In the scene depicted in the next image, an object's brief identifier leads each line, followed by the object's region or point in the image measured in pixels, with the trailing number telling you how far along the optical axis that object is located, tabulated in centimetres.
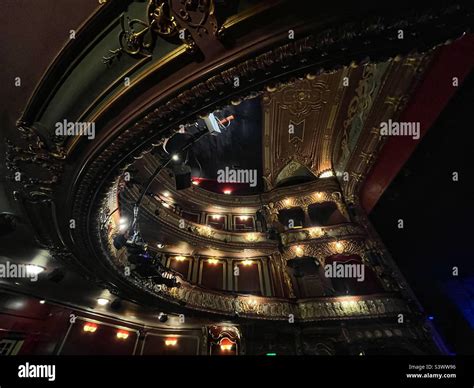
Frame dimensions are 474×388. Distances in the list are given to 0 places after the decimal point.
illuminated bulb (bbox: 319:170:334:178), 1337
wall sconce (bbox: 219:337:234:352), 900
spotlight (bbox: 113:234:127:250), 541
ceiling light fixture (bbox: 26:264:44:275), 537
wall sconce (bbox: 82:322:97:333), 750
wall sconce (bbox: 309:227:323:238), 1188
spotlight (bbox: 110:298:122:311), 719
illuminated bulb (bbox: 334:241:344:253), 1110
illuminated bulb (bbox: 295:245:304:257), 1176
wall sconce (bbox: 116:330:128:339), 835
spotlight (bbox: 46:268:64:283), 549
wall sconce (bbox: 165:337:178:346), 911
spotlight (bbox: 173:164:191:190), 559
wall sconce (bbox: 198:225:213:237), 1254
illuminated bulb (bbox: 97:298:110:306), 696
